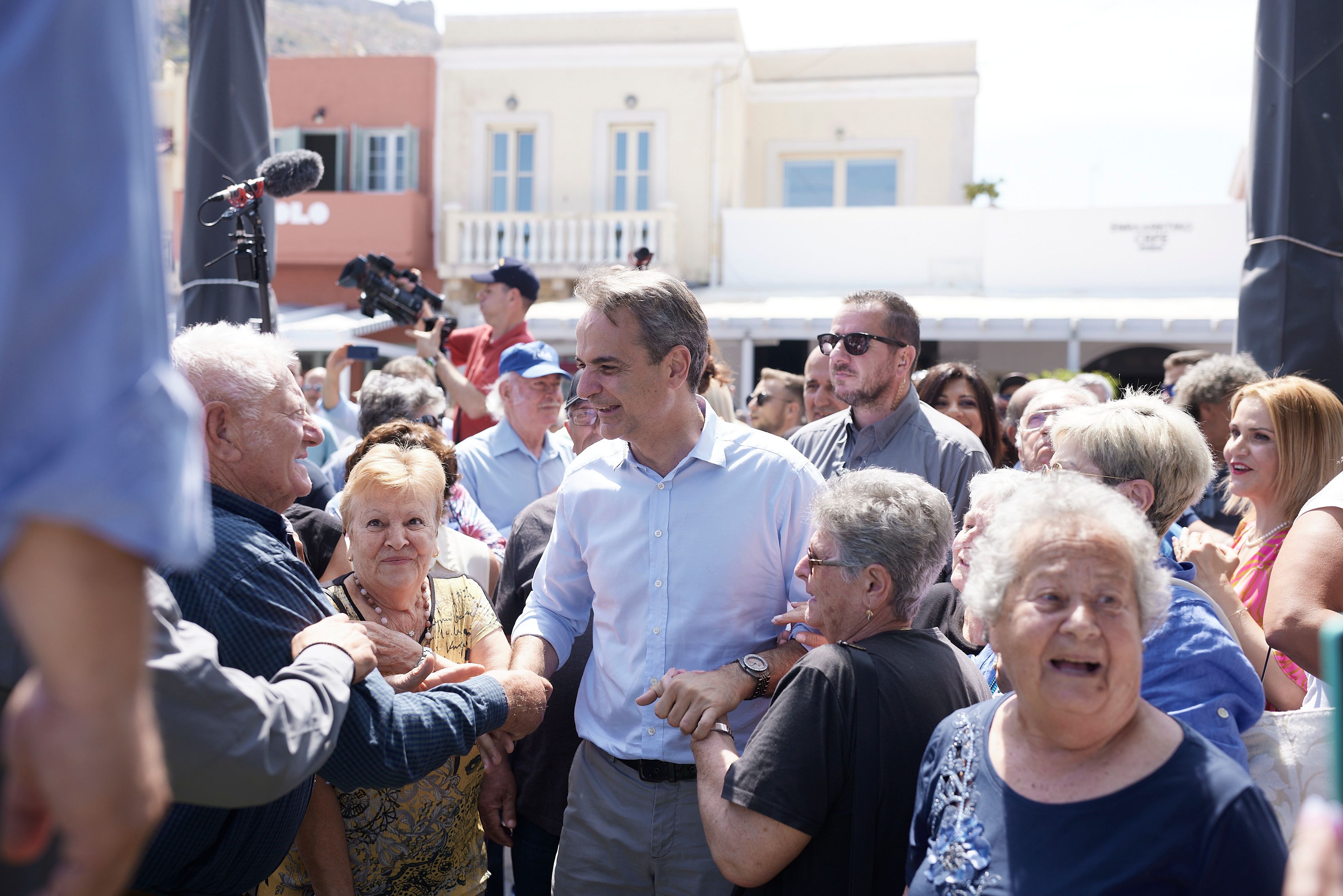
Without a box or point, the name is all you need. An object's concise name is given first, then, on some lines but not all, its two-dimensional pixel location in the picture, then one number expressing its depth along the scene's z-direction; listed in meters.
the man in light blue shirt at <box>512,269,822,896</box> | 2.53
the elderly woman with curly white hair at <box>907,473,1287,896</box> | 1.55
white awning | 13.02
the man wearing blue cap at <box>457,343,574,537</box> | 4.56
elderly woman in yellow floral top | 2.54
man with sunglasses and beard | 3.87
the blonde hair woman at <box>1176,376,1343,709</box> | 3.11
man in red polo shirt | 5.79
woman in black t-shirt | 1.99
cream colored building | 16.27
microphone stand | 3.95
